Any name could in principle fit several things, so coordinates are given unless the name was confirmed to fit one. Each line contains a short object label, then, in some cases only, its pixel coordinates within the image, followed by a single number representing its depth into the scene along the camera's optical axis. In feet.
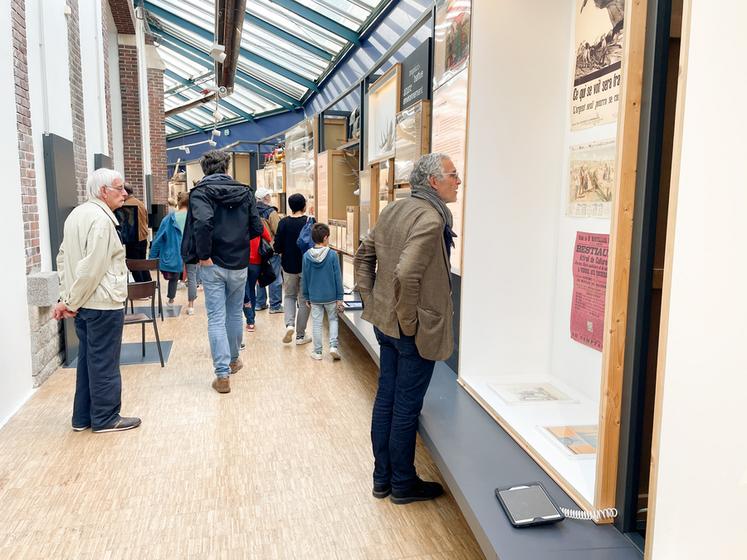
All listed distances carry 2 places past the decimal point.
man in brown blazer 8.34
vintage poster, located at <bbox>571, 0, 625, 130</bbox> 9.98
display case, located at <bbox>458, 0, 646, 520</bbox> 10.40
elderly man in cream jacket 11.33
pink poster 10.53
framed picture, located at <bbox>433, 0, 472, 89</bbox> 11.71
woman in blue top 24.50
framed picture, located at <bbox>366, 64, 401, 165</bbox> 17.70
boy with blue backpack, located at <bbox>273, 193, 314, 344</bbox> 20.08
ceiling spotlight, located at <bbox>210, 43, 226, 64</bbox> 31.07
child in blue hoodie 17.51
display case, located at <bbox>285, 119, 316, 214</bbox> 30.04
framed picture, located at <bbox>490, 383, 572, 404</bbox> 10.90
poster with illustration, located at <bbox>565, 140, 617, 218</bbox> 10.27
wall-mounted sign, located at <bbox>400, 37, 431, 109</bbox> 14.89
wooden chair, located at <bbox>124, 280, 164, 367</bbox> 15.57
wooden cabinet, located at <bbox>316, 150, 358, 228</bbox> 26.00
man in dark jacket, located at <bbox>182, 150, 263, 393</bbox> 14.52
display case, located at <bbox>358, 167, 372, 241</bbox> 20.61
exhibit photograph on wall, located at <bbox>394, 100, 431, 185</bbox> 14.47
